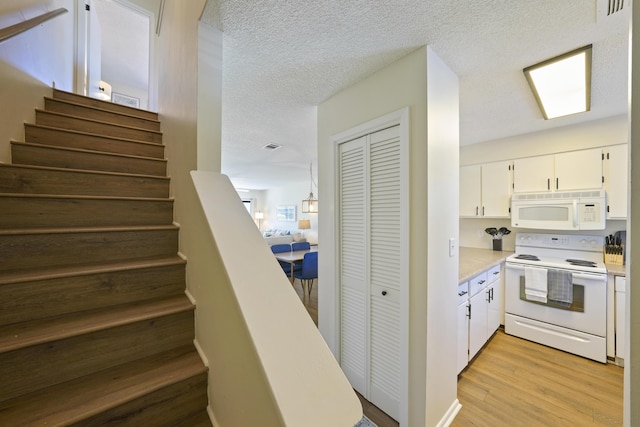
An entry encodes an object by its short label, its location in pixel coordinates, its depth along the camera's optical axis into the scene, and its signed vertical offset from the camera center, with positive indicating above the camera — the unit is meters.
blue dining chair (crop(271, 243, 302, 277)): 4.40 -0.80
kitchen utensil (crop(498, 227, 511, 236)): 3.15 -0.22
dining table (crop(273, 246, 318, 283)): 4.22 -0.81
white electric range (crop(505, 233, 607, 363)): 2.24 -0.80
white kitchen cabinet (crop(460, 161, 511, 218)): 3.04 +0.32
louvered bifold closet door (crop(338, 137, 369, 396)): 1.85 -0.39
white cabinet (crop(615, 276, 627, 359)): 2.15 -0.86
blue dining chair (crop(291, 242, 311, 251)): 5.60 -0.78
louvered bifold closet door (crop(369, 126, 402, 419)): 1.62 -0.38
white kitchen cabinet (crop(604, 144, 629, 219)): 2.35 +0.33
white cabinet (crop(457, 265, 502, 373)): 2.01 -0.95
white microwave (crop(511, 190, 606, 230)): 2.41 +0.05
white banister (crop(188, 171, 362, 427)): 0.54 -0.36
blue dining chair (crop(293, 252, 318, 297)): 3.99 -0.89
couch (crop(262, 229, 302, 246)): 6.85 -0.75
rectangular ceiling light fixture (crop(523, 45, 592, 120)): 1.52 +0.97
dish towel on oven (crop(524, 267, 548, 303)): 2.47 -0.72
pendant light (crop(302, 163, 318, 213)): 5.63 +0.20
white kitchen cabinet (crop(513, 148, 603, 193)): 2.49 +0.48
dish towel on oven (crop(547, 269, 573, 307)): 2.33 -0.71
